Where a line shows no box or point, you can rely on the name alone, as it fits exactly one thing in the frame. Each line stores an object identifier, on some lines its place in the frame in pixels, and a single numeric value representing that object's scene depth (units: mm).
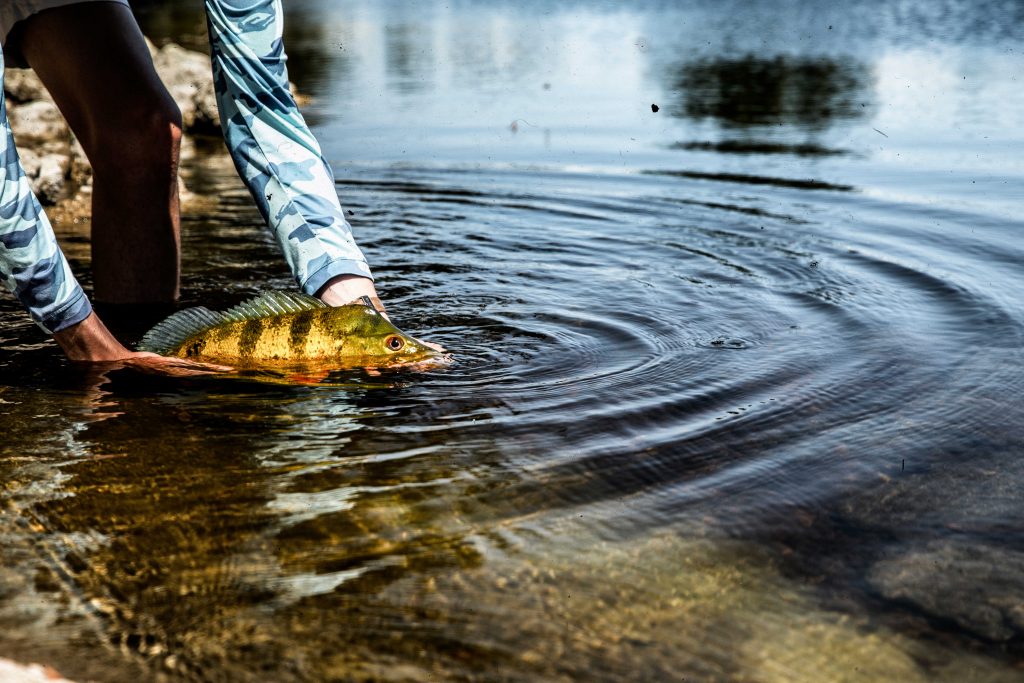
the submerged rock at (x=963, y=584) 2547
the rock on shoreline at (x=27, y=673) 2279
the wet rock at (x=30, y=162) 8008
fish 4148
